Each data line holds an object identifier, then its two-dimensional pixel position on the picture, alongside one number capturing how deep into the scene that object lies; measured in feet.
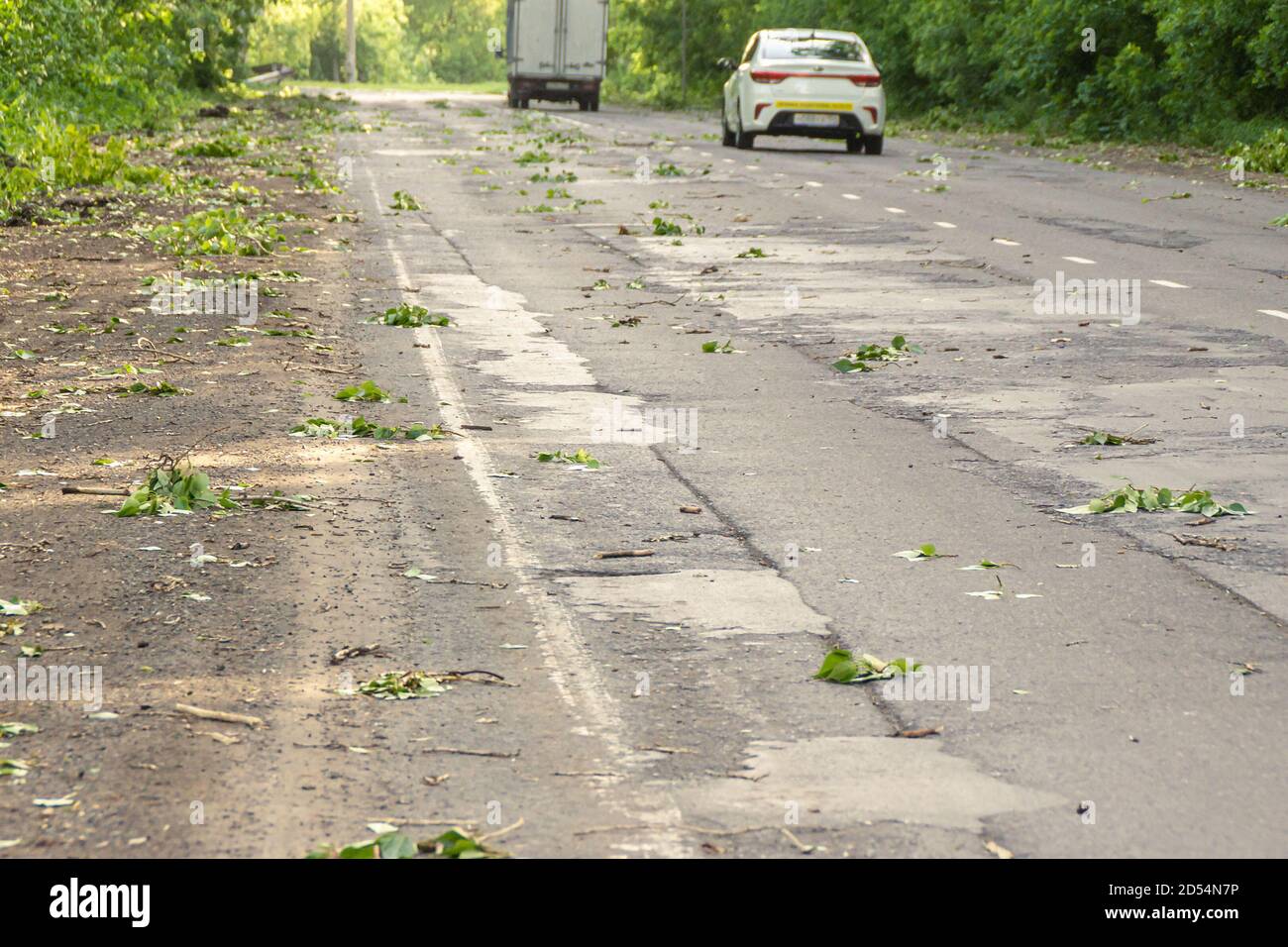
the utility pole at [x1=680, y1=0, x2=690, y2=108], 207.57
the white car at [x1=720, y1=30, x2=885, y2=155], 98.63
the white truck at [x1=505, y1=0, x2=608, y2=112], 181.37
